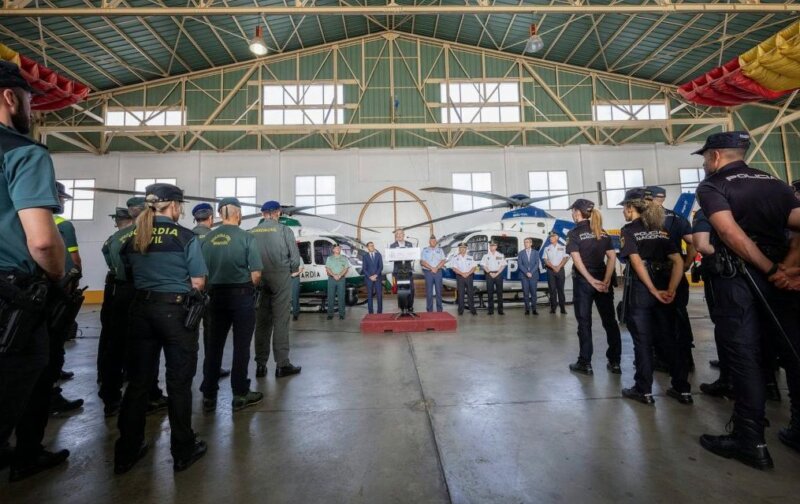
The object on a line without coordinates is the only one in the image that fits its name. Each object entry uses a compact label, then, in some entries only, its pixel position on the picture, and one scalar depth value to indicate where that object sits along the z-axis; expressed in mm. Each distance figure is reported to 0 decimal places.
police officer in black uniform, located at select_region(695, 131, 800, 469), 1908
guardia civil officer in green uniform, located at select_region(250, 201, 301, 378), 3592
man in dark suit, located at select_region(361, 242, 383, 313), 7947
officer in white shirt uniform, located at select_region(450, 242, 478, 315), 7617
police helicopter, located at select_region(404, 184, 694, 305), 8703
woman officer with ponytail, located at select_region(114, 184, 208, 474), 1948
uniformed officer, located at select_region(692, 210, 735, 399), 2172
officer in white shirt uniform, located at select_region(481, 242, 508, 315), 7684
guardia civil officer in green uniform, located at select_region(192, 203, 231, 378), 3211
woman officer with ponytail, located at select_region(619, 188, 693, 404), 2717
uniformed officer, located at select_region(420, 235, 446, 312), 7543
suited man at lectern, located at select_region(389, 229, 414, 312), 5800
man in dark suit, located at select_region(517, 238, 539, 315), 7570
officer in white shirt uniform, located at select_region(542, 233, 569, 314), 7516
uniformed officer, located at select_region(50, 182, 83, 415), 2605
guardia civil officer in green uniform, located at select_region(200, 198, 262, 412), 2801
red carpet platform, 5594
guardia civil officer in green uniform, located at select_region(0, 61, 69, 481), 1262
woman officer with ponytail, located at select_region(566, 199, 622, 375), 3438
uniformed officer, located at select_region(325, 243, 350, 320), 7496
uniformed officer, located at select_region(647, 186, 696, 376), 3049
